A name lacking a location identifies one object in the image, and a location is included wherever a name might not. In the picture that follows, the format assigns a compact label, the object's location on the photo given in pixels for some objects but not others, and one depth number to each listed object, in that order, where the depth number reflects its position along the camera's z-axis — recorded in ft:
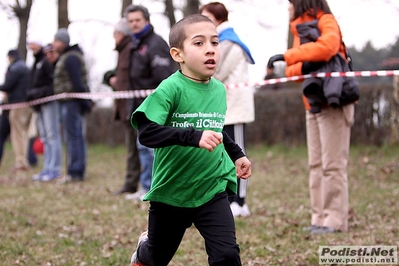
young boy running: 22.26
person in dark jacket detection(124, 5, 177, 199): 50.16
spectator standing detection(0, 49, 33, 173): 76.53
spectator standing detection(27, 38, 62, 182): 68.54
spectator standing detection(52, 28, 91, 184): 64.23
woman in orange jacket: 35.29
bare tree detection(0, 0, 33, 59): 144.87
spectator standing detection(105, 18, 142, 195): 53.31
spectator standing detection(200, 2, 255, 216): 42.93
